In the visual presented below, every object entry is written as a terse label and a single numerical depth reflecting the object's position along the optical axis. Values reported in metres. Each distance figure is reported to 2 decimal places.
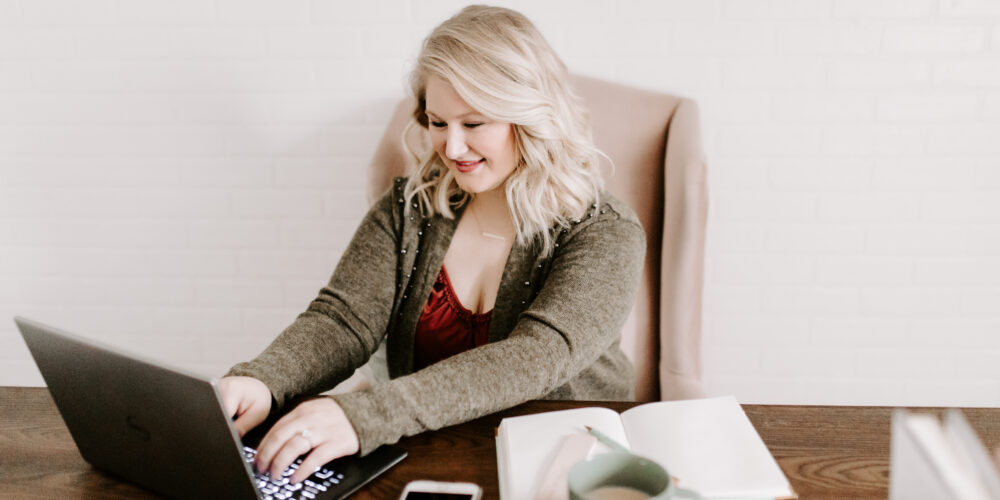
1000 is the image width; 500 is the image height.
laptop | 0.73
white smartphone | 0.83
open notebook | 0.78
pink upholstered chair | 1.40
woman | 1.03
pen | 0.83
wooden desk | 0.85
